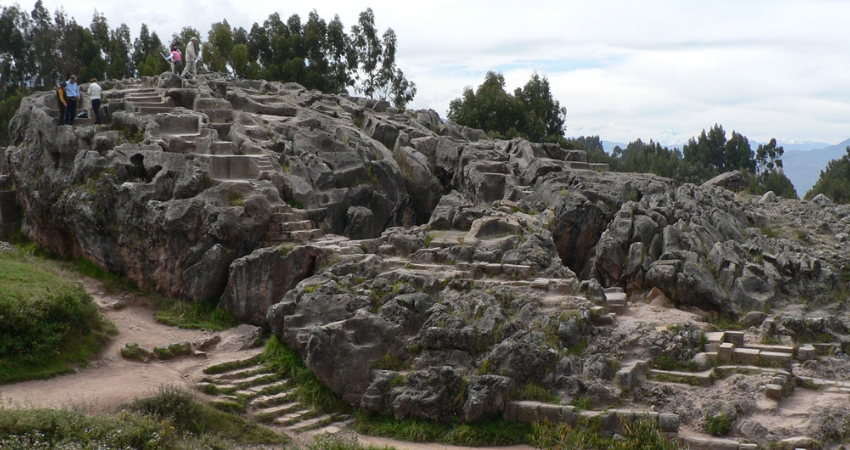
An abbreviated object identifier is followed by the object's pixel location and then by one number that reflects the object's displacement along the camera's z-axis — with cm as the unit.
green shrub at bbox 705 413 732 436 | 1359
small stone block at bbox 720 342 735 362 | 1580
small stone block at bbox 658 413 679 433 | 1361
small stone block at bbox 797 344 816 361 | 1661
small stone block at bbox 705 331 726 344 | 1620
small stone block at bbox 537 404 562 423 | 1420
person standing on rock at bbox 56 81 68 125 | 2467
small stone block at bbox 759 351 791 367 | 1564
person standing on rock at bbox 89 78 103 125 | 2561
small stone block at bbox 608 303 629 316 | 1761
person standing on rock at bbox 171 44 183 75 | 3441
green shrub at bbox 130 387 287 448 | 1391
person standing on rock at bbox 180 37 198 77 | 3393
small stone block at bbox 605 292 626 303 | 1794
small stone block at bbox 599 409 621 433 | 1389
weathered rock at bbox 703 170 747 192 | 4188
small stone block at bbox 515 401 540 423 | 1429
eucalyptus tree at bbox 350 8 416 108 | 5472
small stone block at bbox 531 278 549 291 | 1694
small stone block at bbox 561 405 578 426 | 1402
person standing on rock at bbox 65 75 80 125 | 2522
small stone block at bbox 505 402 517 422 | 1446
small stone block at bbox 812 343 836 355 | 1723
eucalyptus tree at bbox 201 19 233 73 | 5219
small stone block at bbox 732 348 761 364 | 1575
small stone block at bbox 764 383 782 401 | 1438
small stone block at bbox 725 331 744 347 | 1669
